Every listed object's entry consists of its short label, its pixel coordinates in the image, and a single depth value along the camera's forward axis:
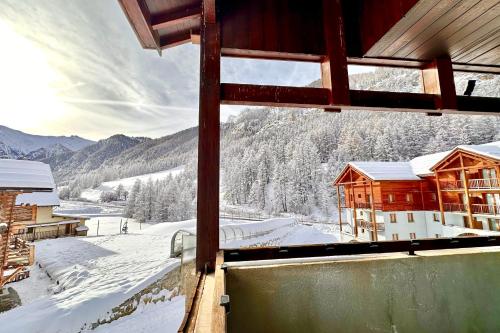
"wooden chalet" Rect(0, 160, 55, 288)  8.60
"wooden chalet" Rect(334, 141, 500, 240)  11.39
